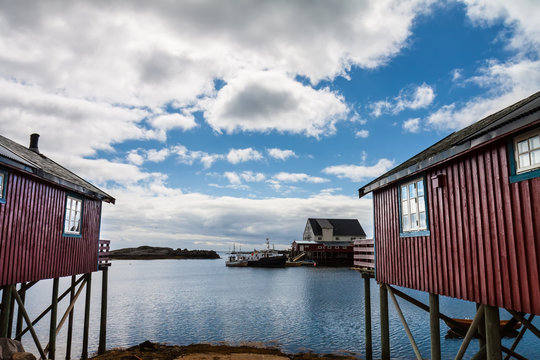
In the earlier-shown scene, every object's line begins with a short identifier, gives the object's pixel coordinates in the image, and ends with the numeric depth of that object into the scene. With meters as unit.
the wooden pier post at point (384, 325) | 13.34
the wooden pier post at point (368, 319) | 14.90
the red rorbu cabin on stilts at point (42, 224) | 10.76
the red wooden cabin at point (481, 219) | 6.66
